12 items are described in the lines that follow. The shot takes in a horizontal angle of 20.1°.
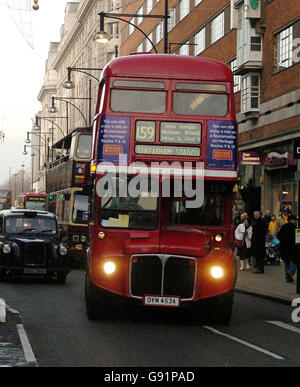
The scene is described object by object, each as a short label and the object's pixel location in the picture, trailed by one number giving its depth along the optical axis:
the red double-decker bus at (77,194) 27.94
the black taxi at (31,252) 20.33
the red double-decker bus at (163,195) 13.13
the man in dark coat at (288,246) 21.39
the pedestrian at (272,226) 31.17
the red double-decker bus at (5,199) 65.88
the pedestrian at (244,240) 26.92
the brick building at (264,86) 31.89
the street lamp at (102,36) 28.36
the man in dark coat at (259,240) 25.41
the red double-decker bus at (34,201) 53.41
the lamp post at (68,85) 42.39
